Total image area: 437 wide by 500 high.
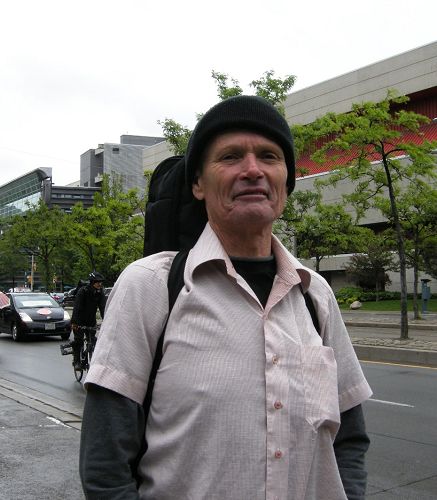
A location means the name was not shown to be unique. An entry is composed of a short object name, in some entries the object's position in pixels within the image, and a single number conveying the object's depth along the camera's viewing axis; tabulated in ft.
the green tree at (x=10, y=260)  193.98
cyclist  36.37
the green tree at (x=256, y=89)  72.38
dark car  62.85
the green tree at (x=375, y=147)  52.03
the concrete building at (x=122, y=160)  291.17
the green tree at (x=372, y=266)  112.27
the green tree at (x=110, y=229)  101.40
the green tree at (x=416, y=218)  68.81
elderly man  4.98
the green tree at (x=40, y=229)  139.85
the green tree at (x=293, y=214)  79.40
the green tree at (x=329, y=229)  76.48
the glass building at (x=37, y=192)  293.51
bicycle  36.05
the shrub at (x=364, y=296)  115.96
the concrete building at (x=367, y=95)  128.36
